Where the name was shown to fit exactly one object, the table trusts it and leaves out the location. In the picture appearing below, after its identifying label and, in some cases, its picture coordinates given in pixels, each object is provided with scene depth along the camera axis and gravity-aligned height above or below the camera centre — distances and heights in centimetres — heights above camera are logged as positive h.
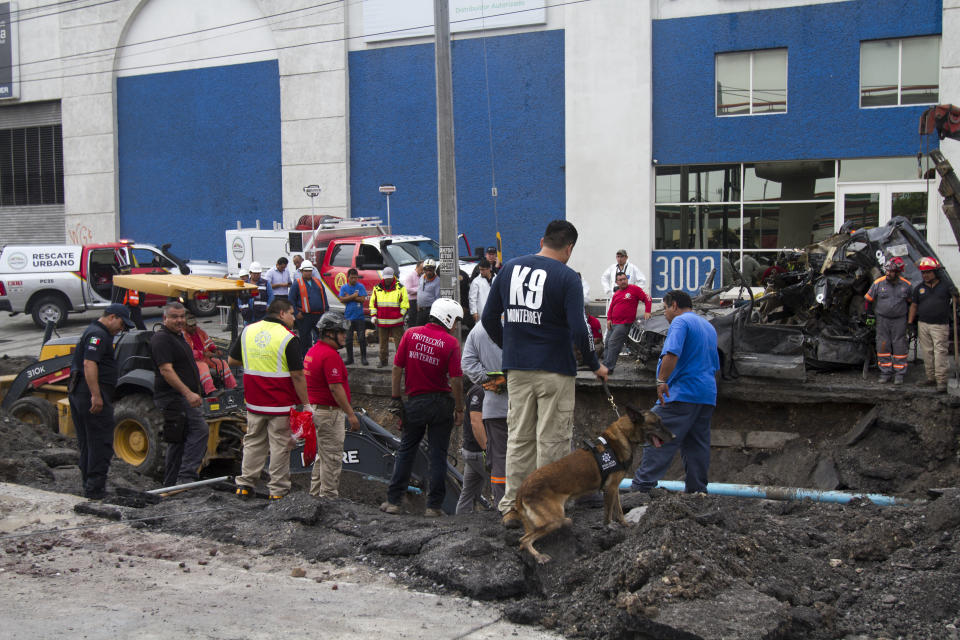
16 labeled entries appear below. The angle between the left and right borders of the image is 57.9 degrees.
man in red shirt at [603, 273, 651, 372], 1258 -79
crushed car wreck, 1169 -80
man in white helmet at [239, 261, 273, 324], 1531 -70
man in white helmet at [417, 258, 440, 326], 1448 -48
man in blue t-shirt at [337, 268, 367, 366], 1490 -78
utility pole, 1298 +149
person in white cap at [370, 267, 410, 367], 1460 -75
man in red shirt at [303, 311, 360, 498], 769 -120
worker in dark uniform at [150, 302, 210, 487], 820 -129
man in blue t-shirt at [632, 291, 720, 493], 704 -109
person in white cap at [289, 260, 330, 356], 1492 -66
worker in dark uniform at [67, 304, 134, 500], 776 -120
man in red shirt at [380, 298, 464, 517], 718 -101
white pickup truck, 2133 -25
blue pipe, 740 -210
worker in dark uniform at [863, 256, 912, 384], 1129 -78
